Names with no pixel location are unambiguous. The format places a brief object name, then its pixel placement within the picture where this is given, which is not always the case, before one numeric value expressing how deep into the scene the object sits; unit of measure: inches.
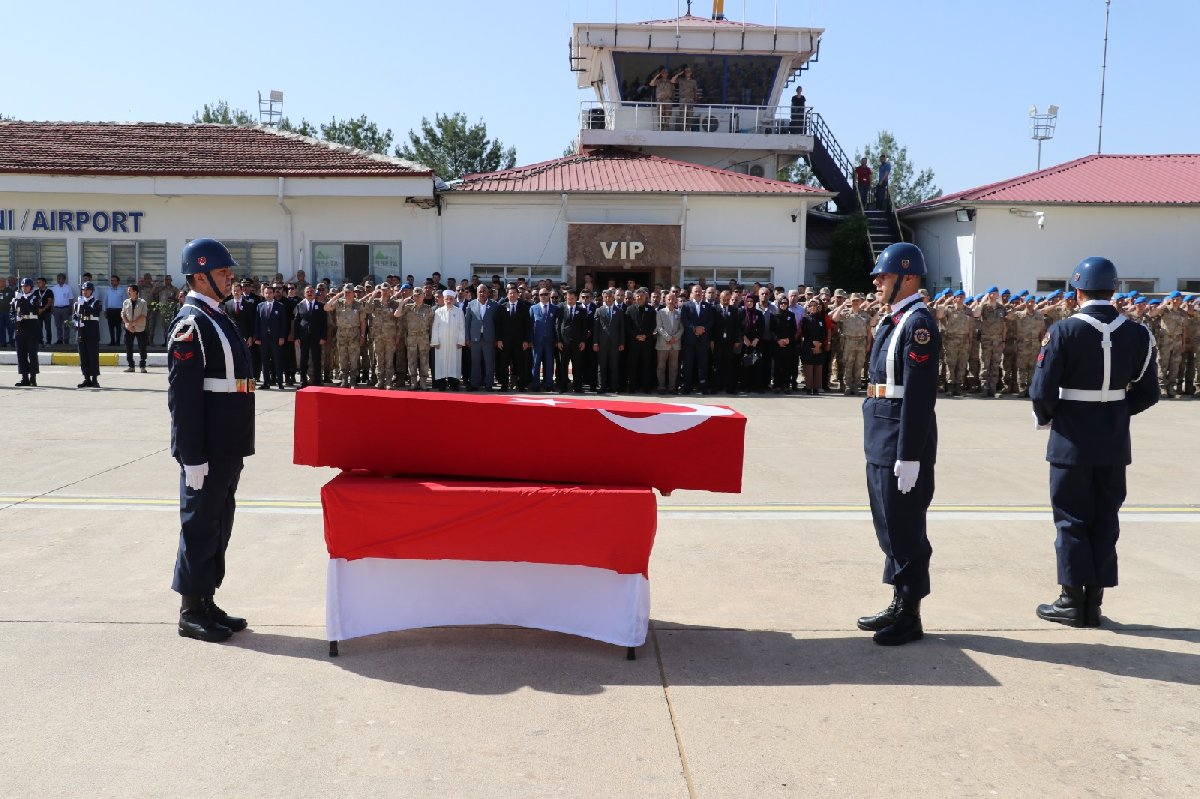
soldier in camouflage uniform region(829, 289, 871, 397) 729.6
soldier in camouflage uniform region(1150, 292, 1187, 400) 753.6
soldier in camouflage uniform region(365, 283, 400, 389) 706.2
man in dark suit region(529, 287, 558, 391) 711.7
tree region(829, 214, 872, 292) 1184.9
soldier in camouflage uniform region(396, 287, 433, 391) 707.4
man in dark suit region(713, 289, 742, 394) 717.3
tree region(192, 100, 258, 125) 2839.6
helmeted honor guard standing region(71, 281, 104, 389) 650.8
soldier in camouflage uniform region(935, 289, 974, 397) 744.3
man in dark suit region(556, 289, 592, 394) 706.8
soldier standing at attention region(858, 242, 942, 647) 198.8
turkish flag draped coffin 185.8
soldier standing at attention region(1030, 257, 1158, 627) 213.8
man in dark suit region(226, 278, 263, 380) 714.8
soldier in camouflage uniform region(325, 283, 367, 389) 704.4
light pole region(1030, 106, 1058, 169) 1503.4
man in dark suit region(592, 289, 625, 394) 701.3
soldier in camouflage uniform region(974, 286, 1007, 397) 745.6
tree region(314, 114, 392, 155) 2598.4
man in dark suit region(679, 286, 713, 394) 712.4
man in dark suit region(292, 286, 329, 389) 699.4
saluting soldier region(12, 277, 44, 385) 657.6
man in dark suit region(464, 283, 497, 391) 706.8
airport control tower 1224.2
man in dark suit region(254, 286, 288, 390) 697.0
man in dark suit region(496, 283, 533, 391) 708.7
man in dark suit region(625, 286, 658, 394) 704.4
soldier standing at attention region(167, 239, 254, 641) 196.1
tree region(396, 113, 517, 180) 2377.0
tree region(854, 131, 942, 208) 3395.7
